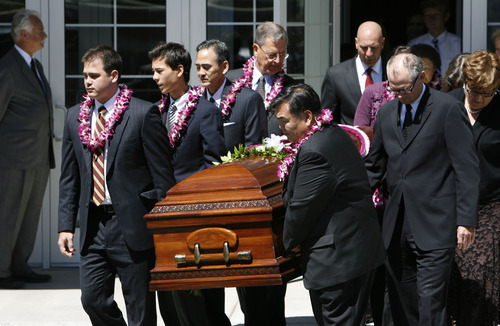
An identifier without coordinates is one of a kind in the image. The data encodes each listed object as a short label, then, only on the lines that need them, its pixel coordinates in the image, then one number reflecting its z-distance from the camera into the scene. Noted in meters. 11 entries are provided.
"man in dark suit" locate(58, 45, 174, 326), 11.57
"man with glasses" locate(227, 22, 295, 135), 14.17
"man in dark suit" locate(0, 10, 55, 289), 16.98
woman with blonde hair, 12.62
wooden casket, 10.30
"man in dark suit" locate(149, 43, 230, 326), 12.56
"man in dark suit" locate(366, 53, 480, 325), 11.49
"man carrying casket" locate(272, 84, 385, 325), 10.19
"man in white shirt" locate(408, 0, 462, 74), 18.31
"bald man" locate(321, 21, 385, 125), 14.66
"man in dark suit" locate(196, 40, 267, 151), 13.52
